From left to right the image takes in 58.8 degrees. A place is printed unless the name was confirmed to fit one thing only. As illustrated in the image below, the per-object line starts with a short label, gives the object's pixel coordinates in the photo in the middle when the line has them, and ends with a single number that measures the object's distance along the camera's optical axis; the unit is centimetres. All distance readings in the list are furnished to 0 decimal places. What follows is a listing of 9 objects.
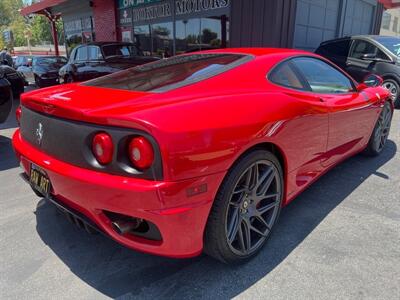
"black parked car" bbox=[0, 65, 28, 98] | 912
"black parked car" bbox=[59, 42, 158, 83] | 838
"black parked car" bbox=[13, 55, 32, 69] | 1721
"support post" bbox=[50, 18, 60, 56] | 2162
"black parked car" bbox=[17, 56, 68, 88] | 1273
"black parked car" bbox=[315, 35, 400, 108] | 780
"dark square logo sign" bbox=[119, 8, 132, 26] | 1457
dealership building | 924
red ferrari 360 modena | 181
